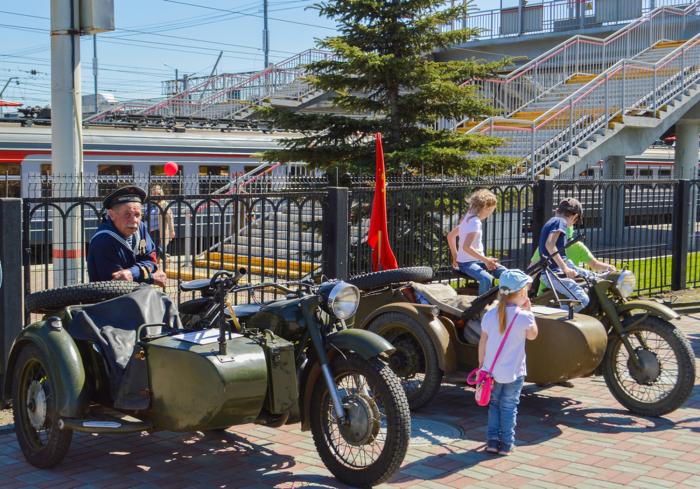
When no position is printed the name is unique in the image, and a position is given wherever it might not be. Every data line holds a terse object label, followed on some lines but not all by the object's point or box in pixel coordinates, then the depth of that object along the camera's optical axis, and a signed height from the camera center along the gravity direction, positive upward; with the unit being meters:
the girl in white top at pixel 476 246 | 7.77 -0.44
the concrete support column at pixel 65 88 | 8.87 +0.98
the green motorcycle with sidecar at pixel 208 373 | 5.03 -1.00
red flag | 8.80 -0.36
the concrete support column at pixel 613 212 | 11.77 -0.23
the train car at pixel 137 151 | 18.28 +0.89
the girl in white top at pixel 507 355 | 5.90 -1.02
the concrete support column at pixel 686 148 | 25.91 +1.26
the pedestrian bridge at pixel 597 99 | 19.31 +2.17
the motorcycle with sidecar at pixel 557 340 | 6.60 -1.06
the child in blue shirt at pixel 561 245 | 7.21 -0.42
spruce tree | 13.68 +1.49
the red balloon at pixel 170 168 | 18.58 +0.47
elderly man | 6.12 -0.33
